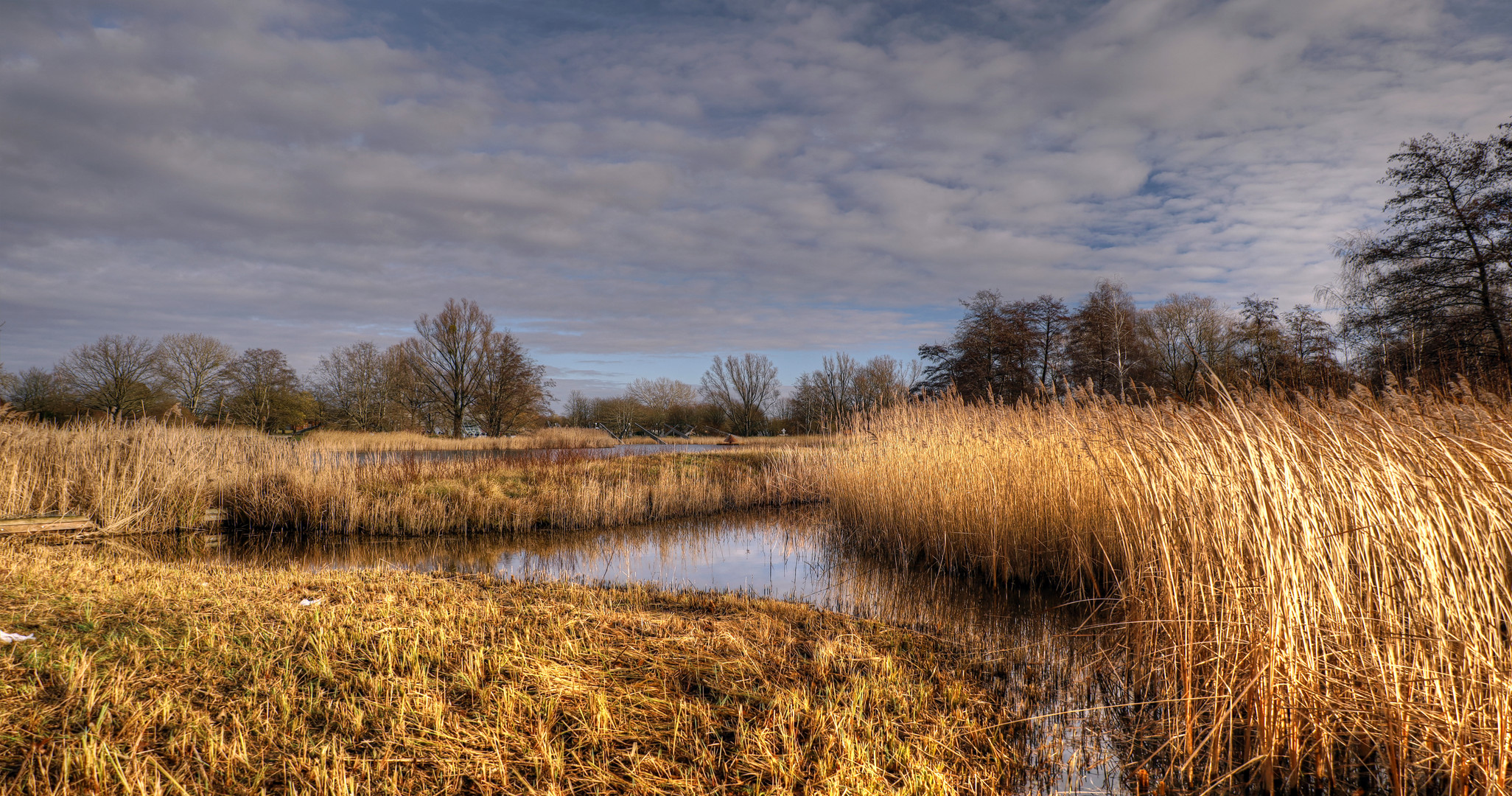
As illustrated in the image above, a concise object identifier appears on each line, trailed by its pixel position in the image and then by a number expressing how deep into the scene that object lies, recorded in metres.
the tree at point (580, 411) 45.94
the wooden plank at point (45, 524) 7.28
